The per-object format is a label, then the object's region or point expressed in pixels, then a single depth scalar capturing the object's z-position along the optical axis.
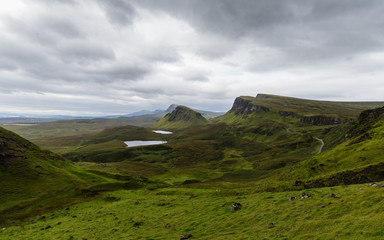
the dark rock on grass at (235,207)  31.65
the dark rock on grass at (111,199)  57.51
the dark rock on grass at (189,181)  98.91
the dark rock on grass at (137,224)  32.81
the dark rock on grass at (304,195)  29.51
